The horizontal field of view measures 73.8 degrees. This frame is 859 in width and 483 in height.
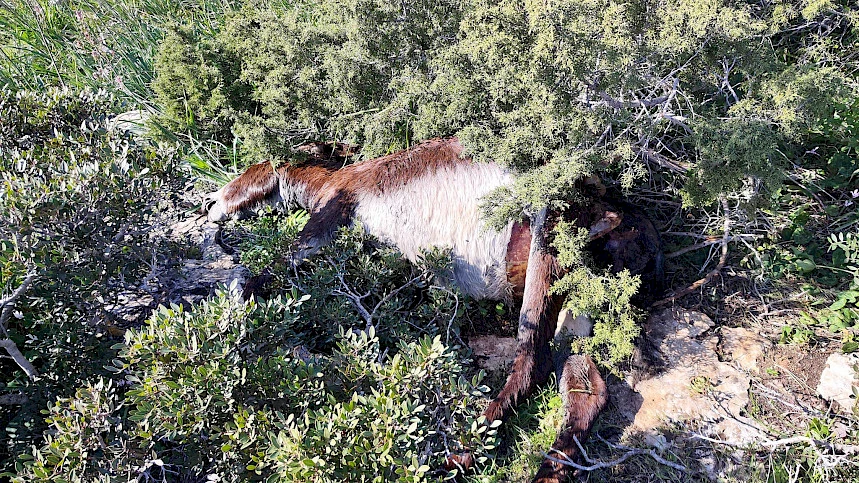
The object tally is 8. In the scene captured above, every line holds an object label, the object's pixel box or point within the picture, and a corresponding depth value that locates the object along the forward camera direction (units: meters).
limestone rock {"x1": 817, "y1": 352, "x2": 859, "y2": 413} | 2.44
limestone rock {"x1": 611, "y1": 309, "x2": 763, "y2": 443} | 2.45
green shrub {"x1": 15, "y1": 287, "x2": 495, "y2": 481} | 1.78
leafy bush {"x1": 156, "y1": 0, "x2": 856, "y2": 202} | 2.16
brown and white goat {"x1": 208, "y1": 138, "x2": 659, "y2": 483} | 2.55
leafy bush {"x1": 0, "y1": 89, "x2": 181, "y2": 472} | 2.11
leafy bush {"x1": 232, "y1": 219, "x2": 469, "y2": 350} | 2.73
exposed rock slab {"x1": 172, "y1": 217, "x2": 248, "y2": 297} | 3.21
